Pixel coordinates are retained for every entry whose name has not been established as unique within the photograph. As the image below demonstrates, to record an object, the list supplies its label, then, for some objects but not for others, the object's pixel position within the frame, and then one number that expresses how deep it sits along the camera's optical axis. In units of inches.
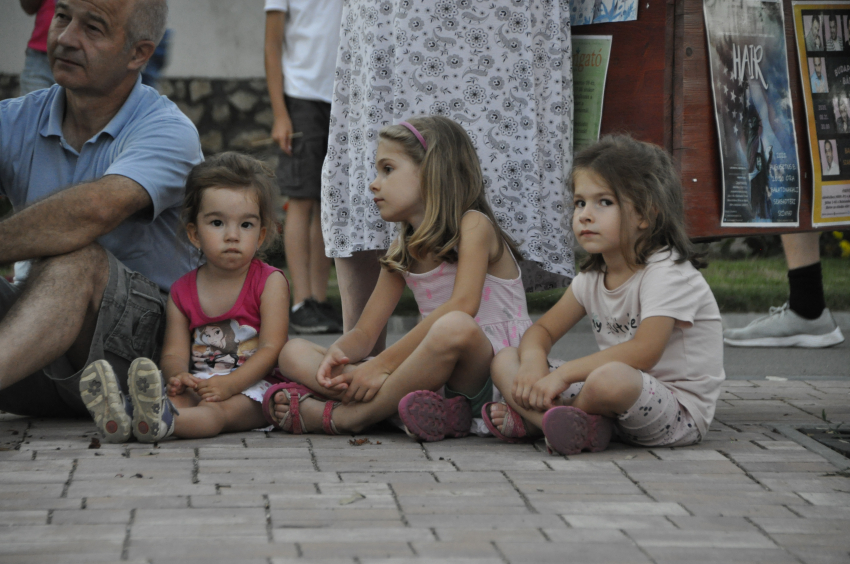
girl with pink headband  238.7
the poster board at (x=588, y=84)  278.2
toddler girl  248.7
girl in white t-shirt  222.7
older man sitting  235.3
